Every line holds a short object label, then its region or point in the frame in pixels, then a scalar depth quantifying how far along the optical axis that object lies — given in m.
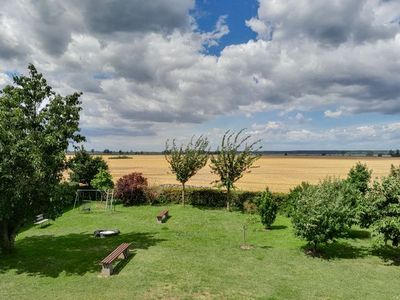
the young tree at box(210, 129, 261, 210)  39.03
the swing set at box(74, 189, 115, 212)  39.93
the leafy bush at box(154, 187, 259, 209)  39.47
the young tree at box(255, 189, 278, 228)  29.52
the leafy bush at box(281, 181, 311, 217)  32.92
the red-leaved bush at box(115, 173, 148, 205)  41.91
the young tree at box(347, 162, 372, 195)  36.22
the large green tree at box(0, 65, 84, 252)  19.22
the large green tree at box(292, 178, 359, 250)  21.48
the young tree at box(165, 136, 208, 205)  41.62
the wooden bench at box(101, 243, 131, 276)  17.83
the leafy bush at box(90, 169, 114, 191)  41.19
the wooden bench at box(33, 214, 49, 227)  33.43
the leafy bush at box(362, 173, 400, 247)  20.24
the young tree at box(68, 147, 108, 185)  45.41
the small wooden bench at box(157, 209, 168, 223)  32.31
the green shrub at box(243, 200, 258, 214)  37.59
